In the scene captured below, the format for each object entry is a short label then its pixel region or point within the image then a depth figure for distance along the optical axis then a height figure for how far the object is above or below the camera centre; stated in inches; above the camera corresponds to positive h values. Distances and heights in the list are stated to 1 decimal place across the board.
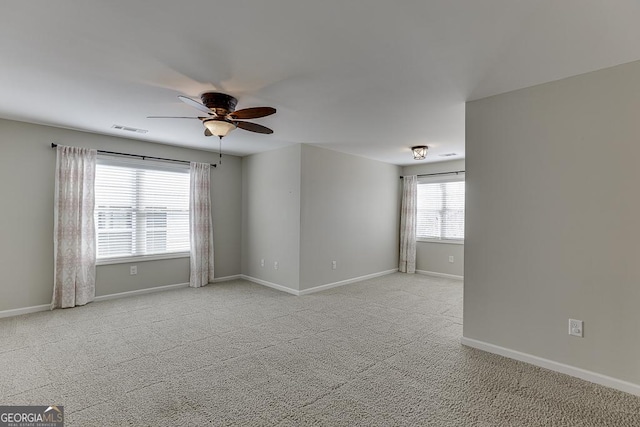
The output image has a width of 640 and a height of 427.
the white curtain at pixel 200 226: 219.5 -8.1
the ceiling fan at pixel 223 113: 113.6 +37.2
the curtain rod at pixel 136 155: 167.8 +35.9
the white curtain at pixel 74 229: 167.8 -8.4
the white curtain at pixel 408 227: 275.0 -9.9
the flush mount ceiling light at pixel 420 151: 202.4 +41.2
